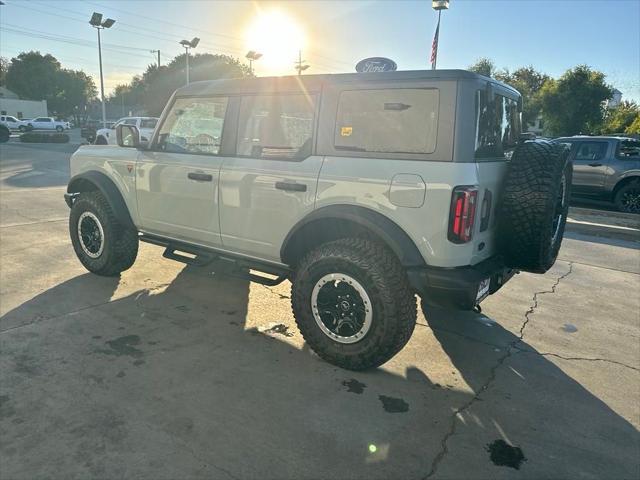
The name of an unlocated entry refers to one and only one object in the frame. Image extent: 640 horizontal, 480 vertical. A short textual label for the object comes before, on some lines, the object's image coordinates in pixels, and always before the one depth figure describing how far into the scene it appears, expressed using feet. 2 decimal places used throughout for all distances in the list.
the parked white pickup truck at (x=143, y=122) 62.08
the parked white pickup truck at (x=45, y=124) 161.38
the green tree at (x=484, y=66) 152.60
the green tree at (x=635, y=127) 91.15
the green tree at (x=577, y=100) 120.37
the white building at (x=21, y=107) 207.35
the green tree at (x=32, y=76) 234.79
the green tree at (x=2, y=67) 287.38
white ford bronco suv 9.28
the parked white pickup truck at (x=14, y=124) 155.39
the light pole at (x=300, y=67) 151.61
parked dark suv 32.09
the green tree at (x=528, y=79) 163.73
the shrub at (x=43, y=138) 88.99
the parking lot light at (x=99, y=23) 115.24
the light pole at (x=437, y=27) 44.80
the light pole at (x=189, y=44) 129.18
